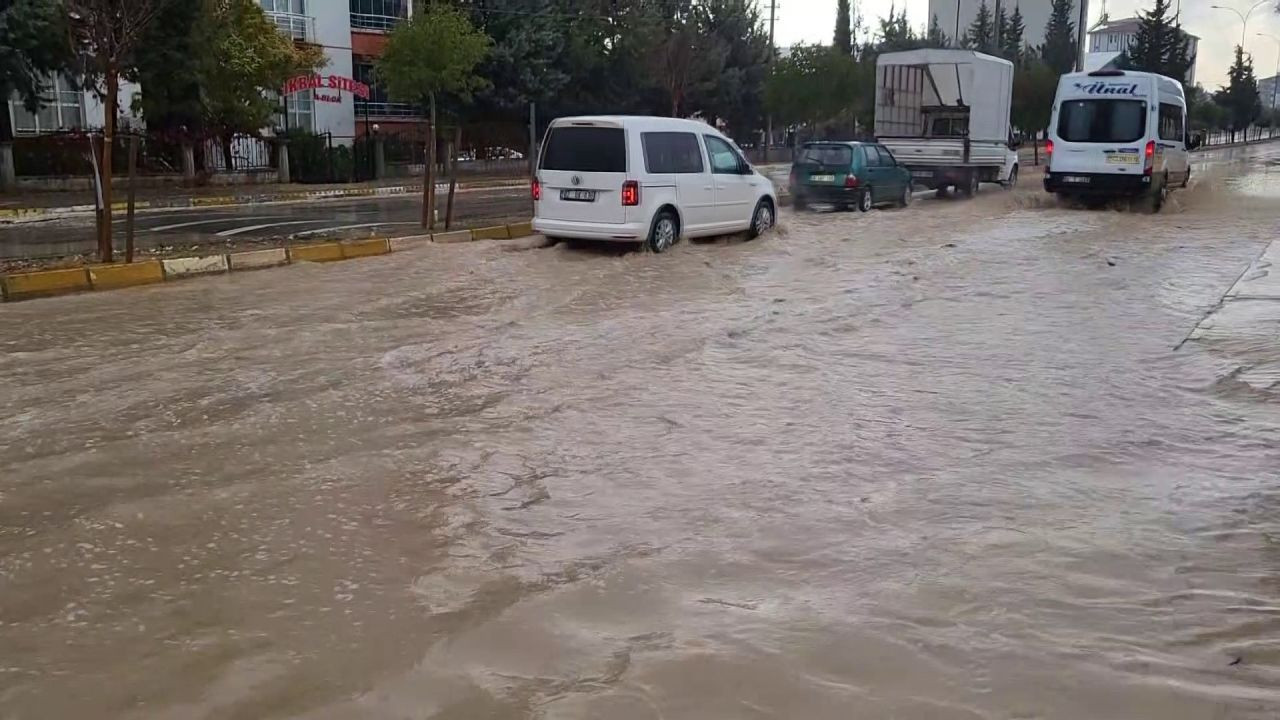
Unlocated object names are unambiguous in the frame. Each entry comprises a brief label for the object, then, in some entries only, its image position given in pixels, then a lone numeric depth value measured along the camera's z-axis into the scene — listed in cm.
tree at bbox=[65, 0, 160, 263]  1183
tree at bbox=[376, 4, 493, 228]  2778
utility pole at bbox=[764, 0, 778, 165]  4705
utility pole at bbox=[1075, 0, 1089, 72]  4438
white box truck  2459
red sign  3359
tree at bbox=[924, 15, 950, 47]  6662
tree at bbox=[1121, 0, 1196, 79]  6825
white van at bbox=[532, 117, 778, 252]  1334
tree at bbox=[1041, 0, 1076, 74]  7881
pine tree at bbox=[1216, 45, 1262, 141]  8962
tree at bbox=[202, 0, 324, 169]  2602
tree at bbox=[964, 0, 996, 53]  7794
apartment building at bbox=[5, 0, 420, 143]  3625
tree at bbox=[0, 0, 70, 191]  2203
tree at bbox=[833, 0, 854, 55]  6891
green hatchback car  2056
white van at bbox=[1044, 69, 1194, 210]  2000
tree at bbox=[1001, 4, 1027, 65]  7260
